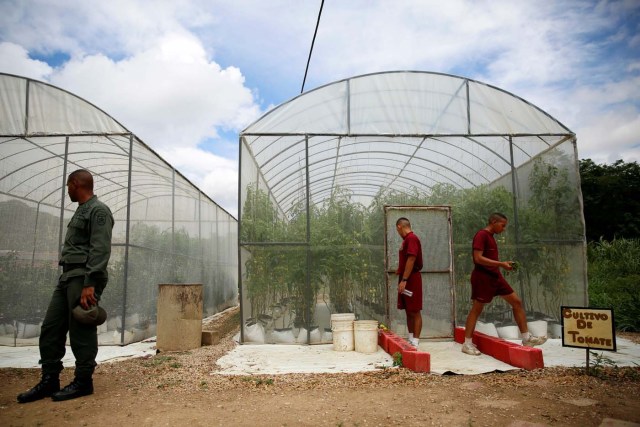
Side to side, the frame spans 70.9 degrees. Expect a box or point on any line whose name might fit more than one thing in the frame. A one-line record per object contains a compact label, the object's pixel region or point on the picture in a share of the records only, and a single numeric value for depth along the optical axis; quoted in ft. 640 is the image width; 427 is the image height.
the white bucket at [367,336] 17.61
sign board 12.54
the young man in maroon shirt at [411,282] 16.08
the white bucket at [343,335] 18.19
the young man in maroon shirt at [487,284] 16.02
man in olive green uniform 11.41
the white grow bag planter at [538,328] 20.44
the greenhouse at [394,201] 20.27
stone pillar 19.02
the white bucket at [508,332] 20.38
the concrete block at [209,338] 20.22
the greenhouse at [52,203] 20.79
